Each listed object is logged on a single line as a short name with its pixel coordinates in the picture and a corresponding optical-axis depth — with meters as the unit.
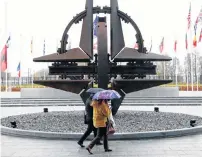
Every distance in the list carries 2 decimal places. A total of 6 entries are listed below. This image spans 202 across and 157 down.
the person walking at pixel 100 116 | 7.25
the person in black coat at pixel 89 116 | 7.70
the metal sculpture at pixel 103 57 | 12.84
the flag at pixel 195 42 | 32.79
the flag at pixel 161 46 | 36.78
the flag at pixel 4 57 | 30.81
